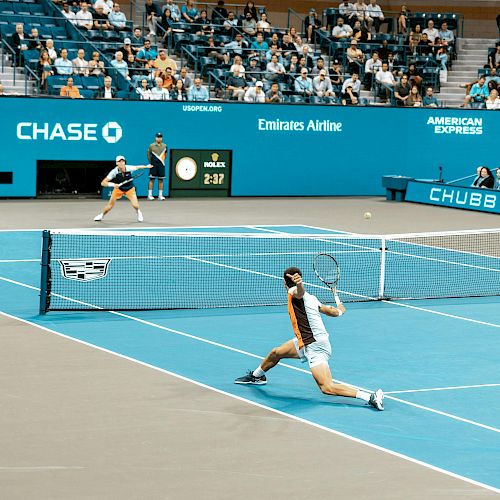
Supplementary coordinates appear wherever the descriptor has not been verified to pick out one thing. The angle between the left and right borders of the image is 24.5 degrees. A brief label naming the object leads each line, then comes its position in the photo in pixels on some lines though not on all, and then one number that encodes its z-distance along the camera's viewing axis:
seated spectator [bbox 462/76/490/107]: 41.69
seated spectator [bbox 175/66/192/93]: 37.00
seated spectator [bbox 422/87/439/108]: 40.91
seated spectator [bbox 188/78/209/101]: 36.61
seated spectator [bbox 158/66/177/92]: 36.38
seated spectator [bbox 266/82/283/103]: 37.84
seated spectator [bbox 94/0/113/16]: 38.19
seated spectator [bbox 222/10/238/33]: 39.94
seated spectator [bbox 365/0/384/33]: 44.53
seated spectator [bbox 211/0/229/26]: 40.46
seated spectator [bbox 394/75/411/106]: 40.50
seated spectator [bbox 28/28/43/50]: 35.44
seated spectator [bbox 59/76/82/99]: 34.75
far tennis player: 28.50
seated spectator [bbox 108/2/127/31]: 38.00
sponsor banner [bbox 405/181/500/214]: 34.87
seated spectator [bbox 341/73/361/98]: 39.66
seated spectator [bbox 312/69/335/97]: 39.14
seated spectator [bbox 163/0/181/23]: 39.56
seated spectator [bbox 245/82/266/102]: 37.62
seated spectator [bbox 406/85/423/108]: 40.56
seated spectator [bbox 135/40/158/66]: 36.75
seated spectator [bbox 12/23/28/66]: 35.00
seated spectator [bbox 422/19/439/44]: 44.47
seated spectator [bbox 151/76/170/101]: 36.16
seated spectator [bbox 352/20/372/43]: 42.72
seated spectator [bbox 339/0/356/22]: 43.91
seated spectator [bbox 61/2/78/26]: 36.97
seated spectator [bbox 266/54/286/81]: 38.72
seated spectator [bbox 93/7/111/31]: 37.50
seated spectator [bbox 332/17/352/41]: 42.62
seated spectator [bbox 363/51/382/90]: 40.97
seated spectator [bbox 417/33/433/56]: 43.88
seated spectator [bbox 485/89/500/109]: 40.69
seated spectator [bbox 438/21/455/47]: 45.09
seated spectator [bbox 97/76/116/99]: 35.06
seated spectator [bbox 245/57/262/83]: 38.28
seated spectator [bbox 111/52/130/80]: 36.02
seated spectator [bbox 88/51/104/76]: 35.11
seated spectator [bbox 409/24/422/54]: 43.41
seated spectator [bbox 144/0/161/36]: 39.59
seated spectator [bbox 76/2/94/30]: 37.00
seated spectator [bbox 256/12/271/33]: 41.05
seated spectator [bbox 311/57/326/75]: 39.22
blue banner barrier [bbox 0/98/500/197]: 34.41
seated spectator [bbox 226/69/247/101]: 37.69
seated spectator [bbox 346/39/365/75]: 41.22
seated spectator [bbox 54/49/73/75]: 34.72
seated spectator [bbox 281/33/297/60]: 40.62
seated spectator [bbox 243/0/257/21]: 41.19
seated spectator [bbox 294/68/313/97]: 38.97
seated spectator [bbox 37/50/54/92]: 34.50
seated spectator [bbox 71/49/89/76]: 34.81
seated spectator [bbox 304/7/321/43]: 42.41
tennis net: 18.88
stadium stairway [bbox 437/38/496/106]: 43.38
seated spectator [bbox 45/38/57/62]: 34.84
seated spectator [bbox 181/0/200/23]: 39.76
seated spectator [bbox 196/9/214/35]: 39.53
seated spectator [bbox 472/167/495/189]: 35.56
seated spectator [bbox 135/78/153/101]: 35.81
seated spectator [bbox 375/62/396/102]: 40.75
